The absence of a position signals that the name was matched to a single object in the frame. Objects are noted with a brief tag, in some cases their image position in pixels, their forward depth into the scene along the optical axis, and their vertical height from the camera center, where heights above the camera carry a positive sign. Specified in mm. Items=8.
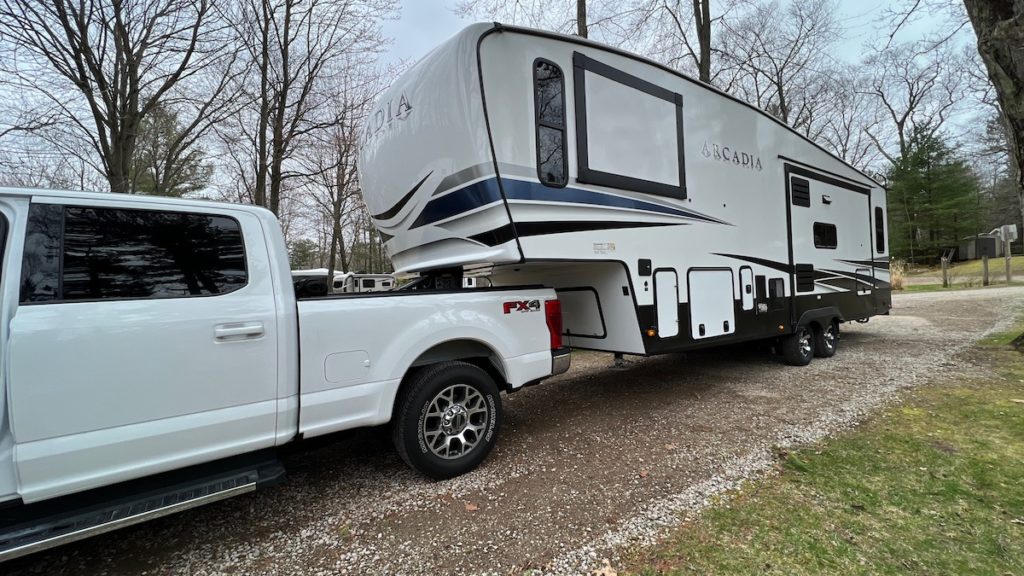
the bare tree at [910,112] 28000 +12114
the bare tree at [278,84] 10828 +5557
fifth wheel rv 3459 +1007
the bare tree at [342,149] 12719 +4667
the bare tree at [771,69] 16891 +9726
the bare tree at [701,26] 11434 +7306
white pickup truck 2020 -276
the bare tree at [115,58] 8062 +4801
